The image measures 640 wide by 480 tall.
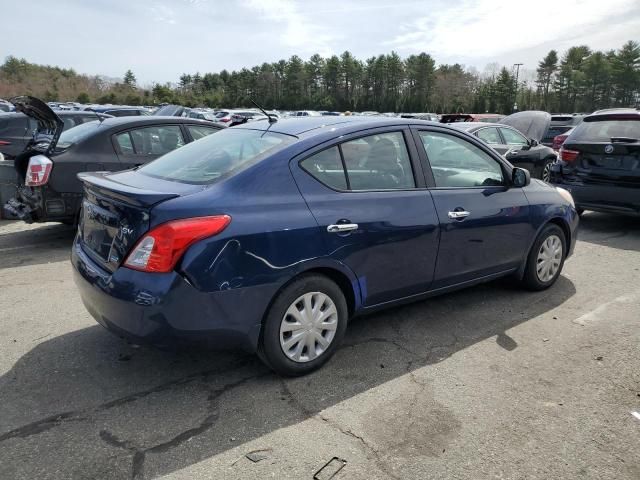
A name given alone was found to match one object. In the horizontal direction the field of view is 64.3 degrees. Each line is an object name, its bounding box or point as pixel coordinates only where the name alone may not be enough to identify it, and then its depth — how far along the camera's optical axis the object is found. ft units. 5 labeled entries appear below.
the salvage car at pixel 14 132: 36.09
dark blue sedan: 9.09
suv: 22.58
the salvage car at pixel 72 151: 19.52
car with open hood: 34.32
